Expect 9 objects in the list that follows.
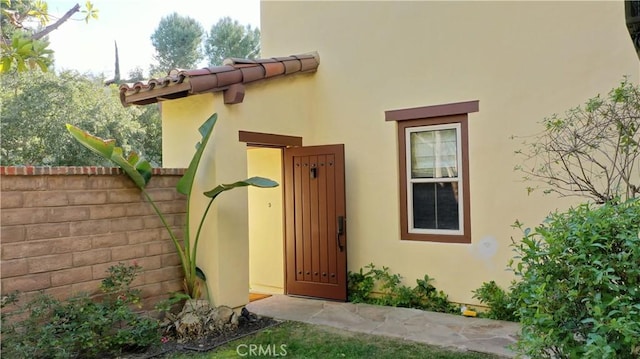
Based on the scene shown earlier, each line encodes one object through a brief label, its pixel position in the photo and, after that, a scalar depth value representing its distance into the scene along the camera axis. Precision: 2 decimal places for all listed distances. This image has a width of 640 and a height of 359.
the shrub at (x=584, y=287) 2.33
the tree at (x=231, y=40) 19.14
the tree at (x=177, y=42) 19.28
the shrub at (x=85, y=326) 4.12
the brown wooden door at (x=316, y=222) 6.83
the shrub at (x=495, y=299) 5.74
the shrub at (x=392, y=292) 6.34
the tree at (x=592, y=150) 4.74
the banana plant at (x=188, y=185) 5.10
